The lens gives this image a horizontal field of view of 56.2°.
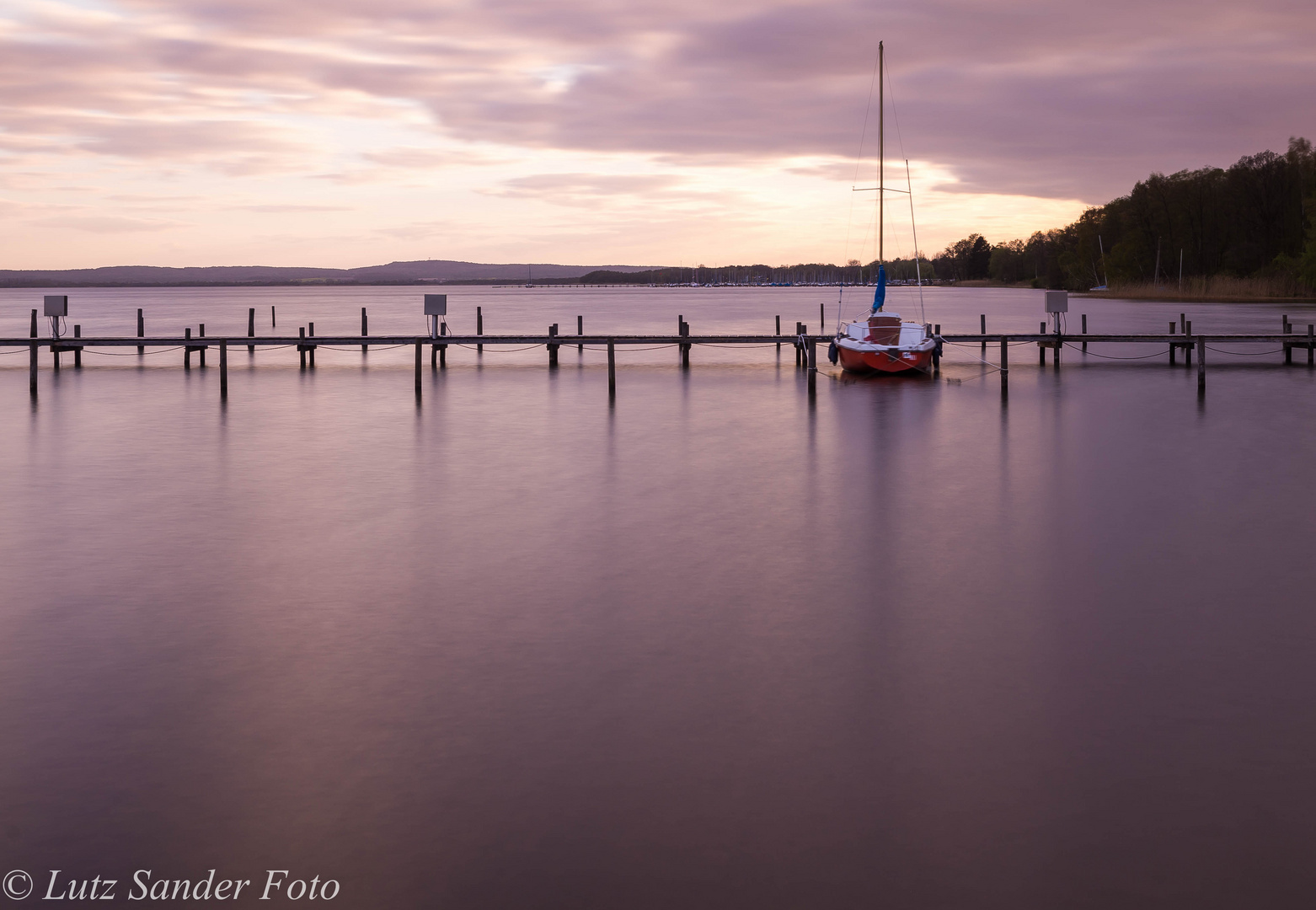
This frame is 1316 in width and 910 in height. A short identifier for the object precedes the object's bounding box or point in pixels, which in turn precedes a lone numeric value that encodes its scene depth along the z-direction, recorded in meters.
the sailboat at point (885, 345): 34.25
